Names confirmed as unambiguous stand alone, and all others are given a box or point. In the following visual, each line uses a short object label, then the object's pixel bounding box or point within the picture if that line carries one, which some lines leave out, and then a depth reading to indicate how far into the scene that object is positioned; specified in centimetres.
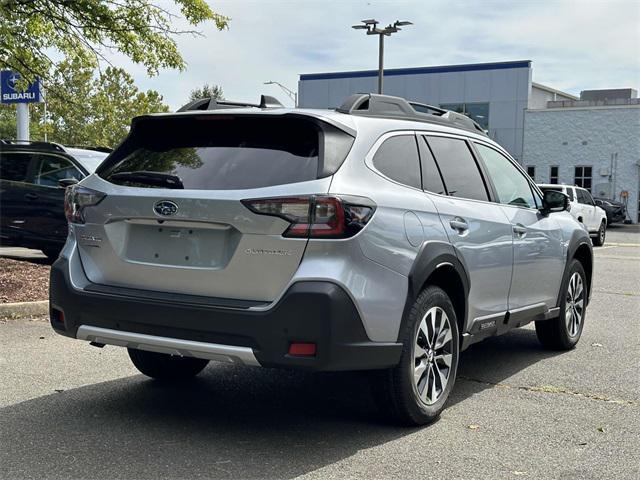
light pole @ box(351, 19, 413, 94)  2895
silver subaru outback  398
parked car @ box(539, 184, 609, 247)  2252
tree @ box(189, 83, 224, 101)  7845
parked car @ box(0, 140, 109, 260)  1176
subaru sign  1160
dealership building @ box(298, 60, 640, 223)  3988
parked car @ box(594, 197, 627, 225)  3409
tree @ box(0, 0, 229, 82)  996
